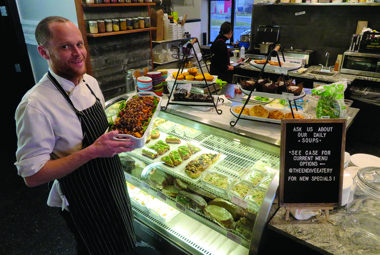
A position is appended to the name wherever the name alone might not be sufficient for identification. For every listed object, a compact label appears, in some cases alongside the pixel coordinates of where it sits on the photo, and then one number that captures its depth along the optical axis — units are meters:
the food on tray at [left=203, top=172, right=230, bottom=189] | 1.84
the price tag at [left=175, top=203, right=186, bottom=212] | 2.05
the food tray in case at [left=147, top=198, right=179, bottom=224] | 2.38
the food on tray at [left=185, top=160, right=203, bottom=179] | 1.97
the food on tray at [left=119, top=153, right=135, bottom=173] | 2.47
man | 1.45
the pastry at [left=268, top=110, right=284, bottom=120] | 2.11
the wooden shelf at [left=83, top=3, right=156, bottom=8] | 3.93
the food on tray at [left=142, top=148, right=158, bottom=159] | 2.21
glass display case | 1.77
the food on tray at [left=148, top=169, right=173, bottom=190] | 2.22
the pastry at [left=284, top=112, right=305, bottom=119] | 2.11
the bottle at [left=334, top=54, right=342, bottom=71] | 5.13
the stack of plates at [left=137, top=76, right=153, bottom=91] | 2.59
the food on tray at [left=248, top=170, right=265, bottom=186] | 1.78
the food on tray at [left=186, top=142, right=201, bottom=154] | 2.21
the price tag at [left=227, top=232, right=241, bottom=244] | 1.77
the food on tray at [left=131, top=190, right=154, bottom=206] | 2.57
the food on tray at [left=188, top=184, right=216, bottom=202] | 2.02
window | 8.89
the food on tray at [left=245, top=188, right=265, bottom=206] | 1.68
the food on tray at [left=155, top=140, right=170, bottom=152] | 2.27
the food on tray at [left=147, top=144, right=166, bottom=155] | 2.23
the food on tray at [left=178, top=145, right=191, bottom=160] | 2.15
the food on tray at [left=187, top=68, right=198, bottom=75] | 2.41
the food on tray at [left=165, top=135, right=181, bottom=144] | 2.35
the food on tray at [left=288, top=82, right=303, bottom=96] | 1.92
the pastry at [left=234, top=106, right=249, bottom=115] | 2.16
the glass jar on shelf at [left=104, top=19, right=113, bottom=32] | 4.29
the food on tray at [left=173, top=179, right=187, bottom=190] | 2.13
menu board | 1.55
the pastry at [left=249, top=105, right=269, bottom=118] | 2.13
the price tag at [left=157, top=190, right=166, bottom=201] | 2.16
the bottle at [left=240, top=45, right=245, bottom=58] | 6.46
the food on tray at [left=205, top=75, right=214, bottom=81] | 2.42
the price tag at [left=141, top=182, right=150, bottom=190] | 2.28
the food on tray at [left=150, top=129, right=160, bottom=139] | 2.44
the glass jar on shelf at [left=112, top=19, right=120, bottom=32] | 4.41
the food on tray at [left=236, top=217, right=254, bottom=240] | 1.77
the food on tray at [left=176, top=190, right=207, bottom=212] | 2.01
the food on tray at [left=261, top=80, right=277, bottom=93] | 1.95
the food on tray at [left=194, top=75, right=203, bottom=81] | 2.33
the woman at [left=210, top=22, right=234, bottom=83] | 5.28
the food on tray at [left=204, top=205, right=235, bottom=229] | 1.87
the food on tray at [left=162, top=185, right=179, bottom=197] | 2.16
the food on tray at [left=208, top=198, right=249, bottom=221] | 1.88
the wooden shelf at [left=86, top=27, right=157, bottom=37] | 4.10
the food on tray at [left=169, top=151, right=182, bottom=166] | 2.10
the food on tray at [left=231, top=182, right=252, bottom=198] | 1.74
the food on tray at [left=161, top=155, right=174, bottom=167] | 2.10
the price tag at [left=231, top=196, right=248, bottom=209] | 1.66
